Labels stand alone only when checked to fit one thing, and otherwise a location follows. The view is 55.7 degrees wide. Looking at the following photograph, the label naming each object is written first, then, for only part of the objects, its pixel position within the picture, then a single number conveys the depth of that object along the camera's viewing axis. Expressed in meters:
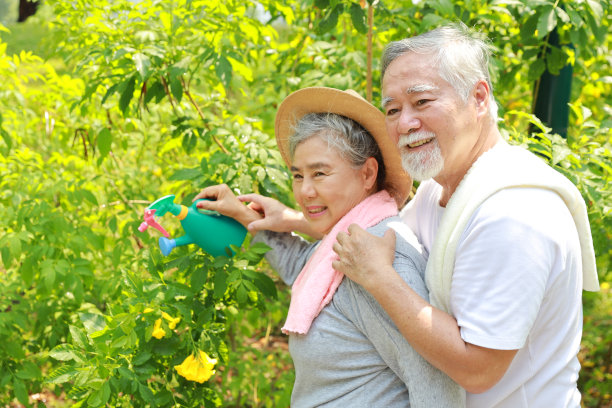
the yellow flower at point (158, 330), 1.94
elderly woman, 1.54
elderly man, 1.32
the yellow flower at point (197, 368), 1.98
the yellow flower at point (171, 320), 1.92
